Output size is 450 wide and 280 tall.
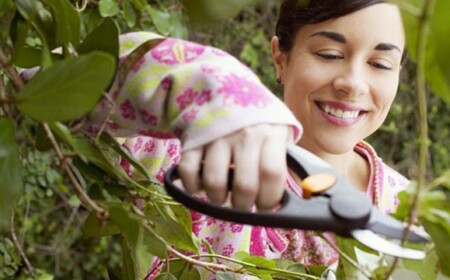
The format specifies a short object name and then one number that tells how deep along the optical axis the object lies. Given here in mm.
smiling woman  829
